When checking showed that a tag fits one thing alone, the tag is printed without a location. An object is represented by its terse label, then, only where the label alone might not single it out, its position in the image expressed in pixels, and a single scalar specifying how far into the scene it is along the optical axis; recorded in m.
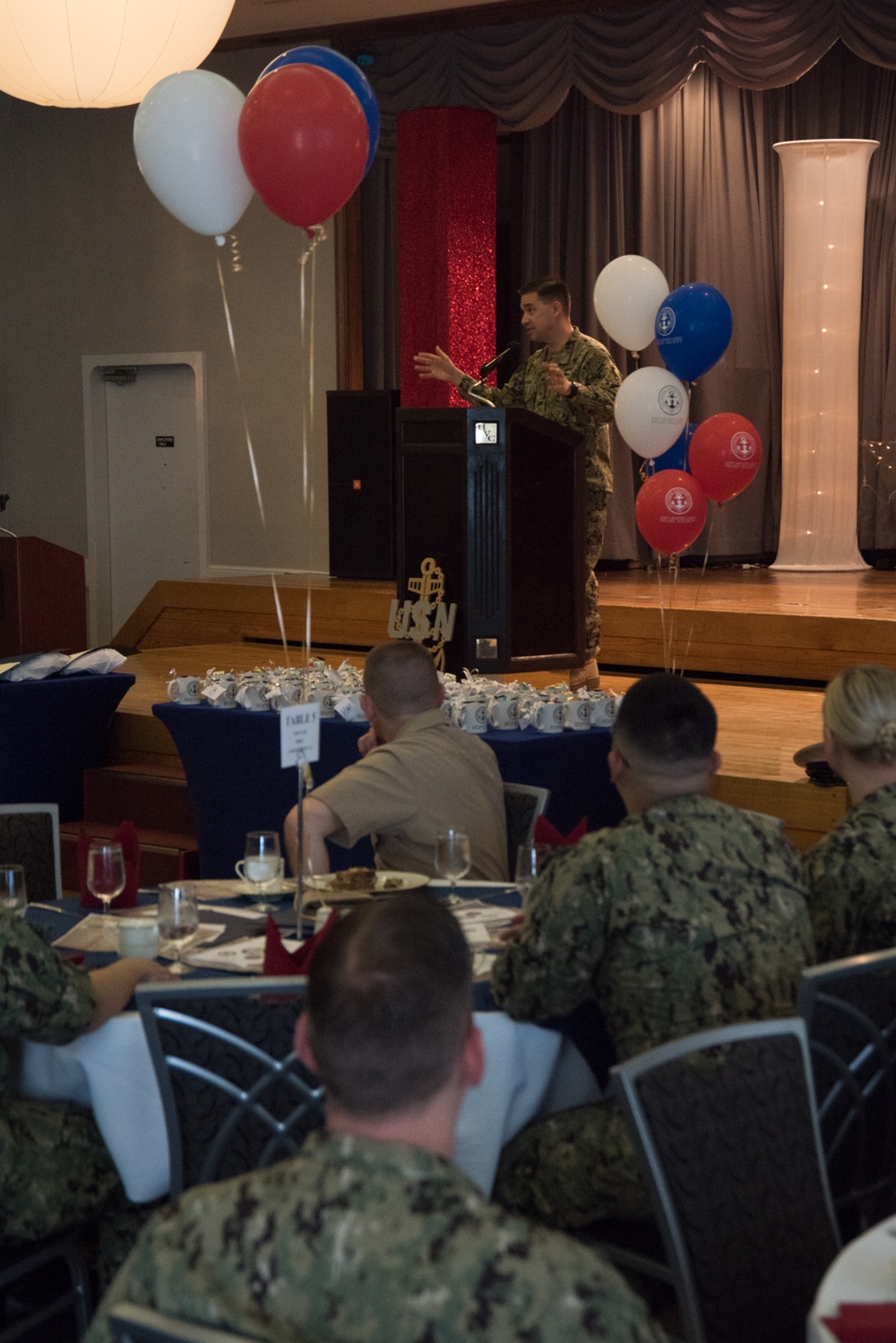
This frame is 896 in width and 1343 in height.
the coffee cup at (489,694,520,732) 9.01
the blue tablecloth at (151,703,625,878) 8.80
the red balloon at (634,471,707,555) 10.67
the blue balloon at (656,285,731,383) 10.68
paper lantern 7.93
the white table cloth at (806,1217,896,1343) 2.75
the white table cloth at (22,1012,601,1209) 4.49
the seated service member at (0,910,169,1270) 4.18
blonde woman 4.95
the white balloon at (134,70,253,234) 7.99
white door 20.02
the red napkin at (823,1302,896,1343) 2.56
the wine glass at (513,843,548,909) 5.58
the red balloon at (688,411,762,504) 10.53
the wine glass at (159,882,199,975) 5.06
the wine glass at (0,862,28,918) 5.38
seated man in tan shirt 6.25
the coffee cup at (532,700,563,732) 8.94
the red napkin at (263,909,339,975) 4.59
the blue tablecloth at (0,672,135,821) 10.53
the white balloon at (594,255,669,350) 11.51
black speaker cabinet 17.17
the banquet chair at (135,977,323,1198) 4.03
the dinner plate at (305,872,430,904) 5.70
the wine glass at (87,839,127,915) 5.47
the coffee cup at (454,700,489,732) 9.01
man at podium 11.43
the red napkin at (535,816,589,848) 5.91
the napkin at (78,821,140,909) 5.73
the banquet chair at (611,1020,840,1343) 3.43
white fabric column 16.57
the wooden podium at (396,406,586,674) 10.72
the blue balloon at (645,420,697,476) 11.41
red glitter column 17.08
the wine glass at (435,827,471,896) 5.49
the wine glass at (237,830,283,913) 5.80
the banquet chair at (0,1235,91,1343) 4.41
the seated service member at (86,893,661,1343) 2.19
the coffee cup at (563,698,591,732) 8.95
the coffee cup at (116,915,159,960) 5.04
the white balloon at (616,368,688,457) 10.98
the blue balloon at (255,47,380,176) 8.22
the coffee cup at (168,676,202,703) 9.87
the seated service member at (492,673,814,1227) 4.32
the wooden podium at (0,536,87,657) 15.11
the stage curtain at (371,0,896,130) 14.98
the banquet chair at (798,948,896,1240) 4.17
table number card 5.12
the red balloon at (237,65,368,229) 7.57
